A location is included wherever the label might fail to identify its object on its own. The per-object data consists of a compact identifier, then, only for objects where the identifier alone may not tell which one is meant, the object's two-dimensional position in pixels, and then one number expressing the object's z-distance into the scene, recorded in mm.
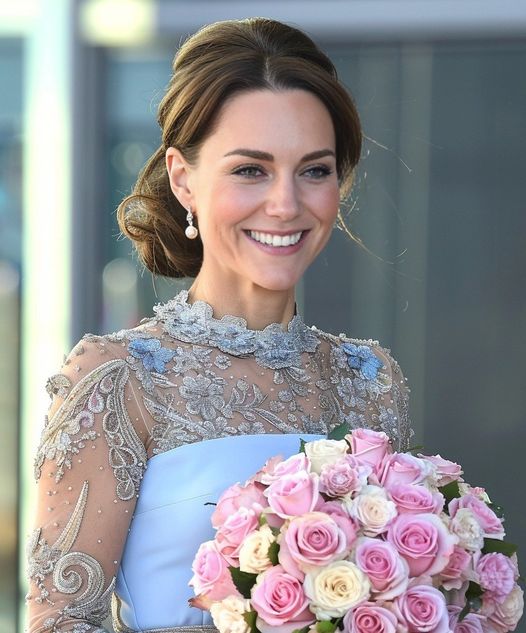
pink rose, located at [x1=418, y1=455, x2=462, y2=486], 4374
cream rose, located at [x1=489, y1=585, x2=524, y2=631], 4262
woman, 4715
